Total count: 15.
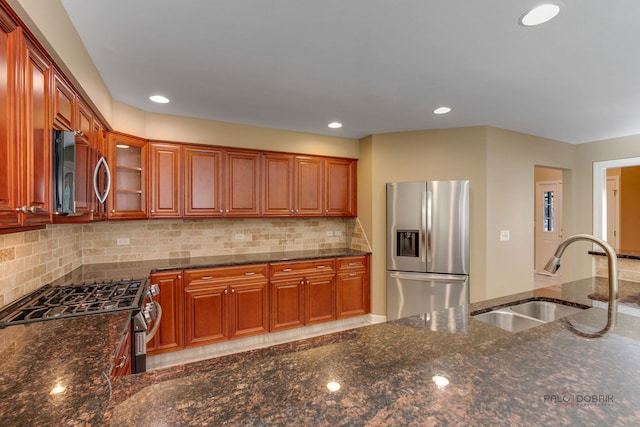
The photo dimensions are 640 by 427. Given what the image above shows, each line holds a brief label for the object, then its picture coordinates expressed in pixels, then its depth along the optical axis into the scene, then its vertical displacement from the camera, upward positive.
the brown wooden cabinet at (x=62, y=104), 1.61 +0.62
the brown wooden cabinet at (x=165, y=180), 3.22 +0.38
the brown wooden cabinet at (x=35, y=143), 1.25 +0.32
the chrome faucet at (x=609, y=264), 1.29 -0.21
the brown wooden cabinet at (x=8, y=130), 1.11 +0.32
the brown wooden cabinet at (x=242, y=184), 3.58 +0.37
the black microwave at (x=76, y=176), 1.48 +0.23
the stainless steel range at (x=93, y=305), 1.64 -0.51
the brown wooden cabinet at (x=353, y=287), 3.90 -0.92
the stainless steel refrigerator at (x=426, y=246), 3.66 -0.39
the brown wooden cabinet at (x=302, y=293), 3.50 -0.91
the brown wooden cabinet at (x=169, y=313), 2.90 -0.92
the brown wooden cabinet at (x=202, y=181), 3.38 +0.38
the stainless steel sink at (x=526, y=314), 1.54 -0.51
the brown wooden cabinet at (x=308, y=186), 3.83 +0.38
